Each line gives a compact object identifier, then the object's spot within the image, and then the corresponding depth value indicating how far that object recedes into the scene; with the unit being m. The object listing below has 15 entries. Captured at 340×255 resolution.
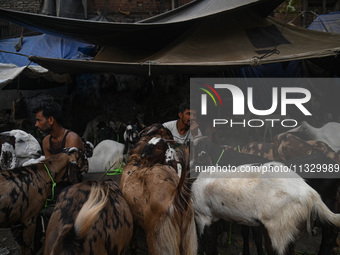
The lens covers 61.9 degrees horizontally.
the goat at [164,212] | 2.18
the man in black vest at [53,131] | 3.42
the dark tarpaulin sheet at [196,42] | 4.44
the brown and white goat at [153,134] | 3.16
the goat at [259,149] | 3.62
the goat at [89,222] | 1.70
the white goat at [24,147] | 3.85
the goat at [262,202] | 2.23
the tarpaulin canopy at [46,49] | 7.09
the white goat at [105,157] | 4.89
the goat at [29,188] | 2.60
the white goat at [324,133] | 3.81
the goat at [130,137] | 5.14
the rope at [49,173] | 2.88
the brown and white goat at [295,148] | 3.18
